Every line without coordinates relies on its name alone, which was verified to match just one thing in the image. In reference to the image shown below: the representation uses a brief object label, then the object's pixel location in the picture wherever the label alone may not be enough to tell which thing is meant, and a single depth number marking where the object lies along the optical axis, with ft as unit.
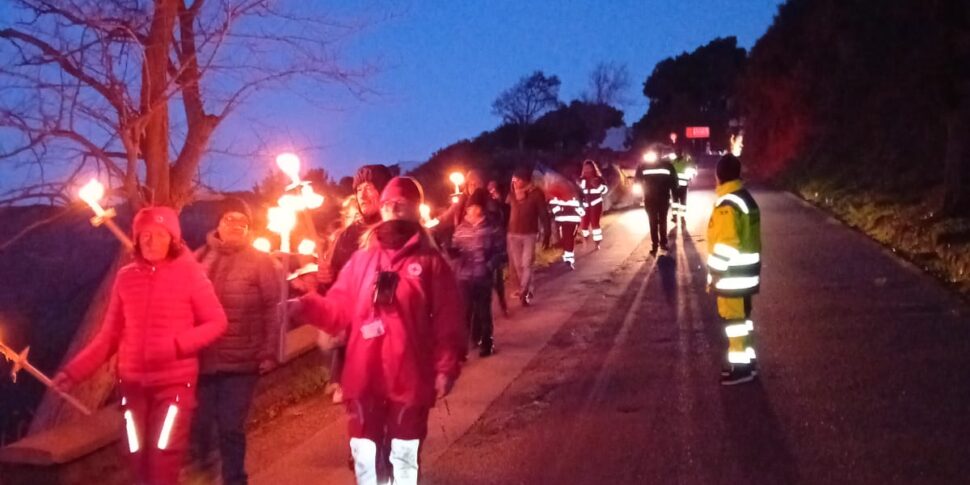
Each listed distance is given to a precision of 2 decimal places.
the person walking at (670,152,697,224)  72.54
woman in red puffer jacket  19.02
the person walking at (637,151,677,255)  62.03
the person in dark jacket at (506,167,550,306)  48.11
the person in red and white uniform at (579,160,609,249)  71.61
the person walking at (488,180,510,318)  39.68
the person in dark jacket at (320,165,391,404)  21.81
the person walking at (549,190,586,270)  62.69
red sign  250.78
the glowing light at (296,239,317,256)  26.30
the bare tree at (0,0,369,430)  27.14
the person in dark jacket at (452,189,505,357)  36.91
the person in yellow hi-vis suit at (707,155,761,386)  30.42
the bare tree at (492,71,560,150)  207.21
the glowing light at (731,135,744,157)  224.02
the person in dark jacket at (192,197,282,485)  20.61
